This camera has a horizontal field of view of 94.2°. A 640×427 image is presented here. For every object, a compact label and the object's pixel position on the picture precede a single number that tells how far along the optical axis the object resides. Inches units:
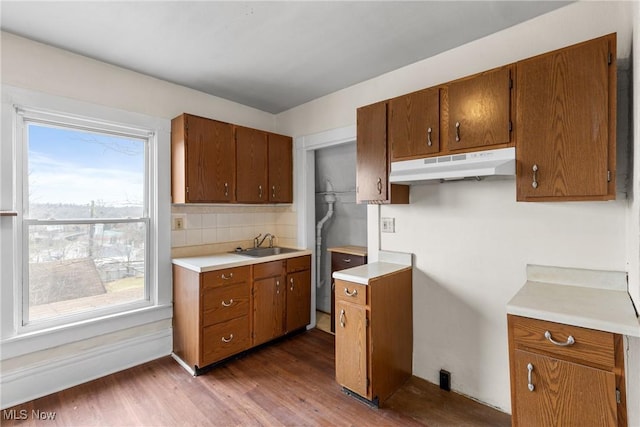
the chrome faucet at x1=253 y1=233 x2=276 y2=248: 137.6
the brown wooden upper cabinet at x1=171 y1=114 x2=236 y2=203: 102.1
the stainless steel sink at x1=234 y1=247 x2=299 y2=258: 125.8
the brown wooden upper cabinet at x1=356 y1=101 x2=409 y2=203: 86.6
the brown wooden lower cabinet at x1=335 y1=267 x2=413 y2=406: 77.7
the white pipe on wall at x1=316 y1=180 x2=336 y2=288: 148.9
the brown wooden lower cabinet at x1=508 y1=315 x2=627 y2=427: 47.7
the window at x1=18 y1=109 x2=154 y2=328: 84.4
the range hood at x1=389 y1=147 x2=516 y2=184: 64.7
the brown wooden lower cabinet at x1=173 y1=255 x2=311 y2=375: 94.8
